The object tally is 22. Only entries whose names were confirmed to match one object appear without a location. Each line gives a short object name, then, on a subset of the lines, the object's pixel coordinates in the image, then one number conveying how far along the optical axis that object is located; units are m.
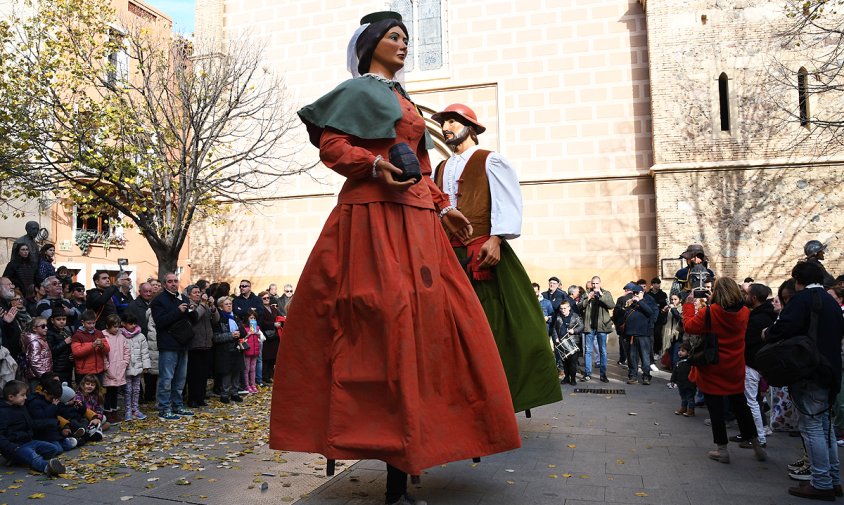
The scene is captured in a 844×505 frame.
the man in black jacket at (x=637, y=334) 11.14
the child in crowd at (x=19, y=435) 5.57
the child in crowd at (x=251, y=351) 10.41
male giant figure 4.72
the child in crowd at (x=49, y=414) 6.07
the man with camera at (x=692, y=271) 9.35
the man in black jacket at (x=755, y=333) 5.86
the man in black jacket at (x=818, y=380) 4.36
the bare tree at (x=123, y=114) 12.97
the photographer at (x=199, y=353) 8.85
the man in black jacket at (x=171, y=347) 8.16
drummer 10.62
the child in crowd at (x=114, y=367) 7.71
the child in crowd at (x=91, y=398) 6.89
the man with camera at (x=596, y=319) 11.48
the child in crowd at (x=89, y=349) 7.46
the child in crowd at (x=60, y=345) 7.49
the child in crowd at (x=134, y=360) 7.99
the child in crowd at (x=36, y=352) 6.97
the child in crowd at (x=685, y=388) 7.55
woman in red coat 5.47
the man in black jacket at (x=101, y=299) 9.11
